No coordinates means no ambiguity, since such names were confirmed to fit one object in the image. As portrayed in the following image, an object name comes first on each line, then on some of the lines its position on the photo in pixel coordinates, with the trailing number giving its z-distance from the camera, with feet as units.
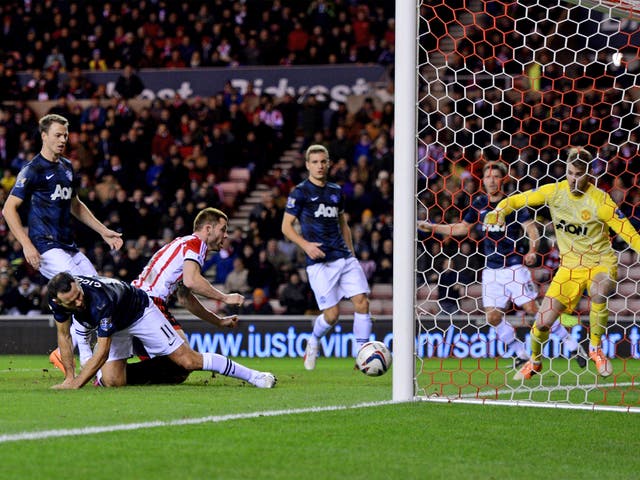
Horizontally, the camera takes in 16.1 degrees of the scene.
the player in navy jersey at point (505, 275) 71.54
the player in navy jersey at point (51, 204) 58.24
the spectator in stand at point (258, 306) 105.94
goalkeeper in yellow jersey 60.66
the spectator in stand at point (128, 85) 147.52
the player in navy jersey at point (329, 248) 70.76
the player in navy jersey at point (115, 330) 49.99
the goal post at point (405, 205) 47.40
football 57.30
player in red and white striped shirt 54.99
